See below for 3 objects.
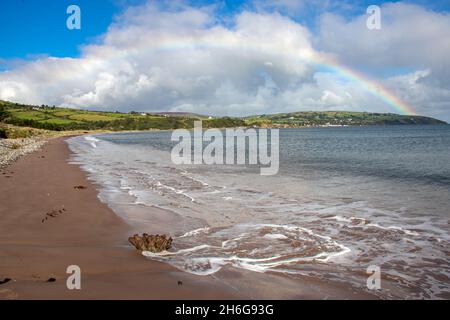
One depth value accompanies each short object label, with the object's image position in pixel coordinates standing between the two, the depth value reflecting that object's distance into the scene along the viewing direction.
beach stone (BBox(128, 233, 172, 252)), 9.20
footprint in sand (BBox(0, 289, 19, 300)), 5.85
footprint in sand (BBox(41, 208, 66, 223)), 11.93
